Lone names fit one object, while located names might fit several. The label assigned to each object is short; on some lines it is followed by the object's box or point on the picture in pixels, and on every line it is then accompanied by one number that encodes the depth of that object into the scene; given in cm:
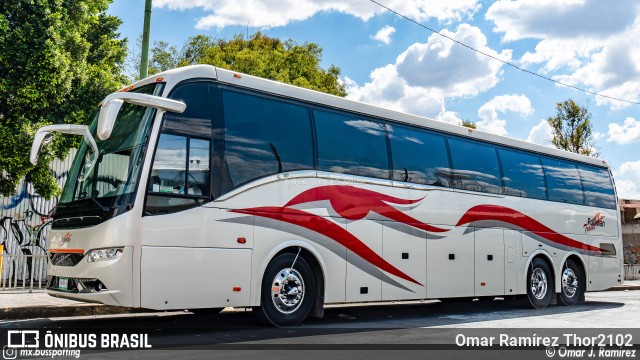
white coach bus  791
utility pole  1444
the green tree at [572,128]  3766
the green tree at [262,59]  3569
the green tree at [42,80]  1460
